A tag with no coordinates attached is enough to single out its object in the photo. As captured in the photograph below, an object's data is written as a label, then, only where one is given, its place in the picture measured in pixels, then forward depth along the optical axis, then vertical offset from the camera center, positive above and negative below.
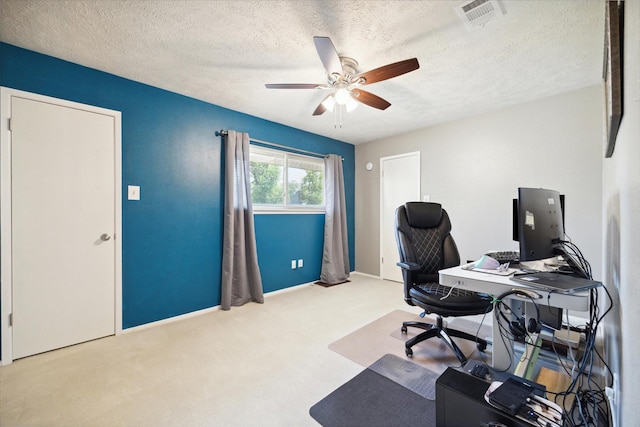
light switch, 2.42 +0.20
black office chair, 1.80 -0.48
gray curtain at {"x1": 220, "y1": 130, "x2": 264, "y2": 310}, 2.99 -0.25
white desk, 1.08 -0.37
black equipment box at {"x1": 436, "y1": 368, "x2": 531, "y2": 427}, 1.02 -0.80
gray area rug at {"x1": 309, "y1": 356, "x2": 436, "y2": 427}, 1.37 -1.11
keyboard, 1.73 -0.30
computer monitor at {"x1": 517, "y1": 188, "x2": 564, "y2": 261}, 1.25 -0.05
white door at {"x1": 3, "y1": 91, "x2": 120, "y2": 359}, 1.96 -0.10
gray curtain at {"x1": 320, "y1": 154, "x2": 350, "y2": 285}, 4.07 -0.24
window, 3.46 +0.49
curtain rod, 3.00 +0.95
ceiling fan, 1.67 +1.03
